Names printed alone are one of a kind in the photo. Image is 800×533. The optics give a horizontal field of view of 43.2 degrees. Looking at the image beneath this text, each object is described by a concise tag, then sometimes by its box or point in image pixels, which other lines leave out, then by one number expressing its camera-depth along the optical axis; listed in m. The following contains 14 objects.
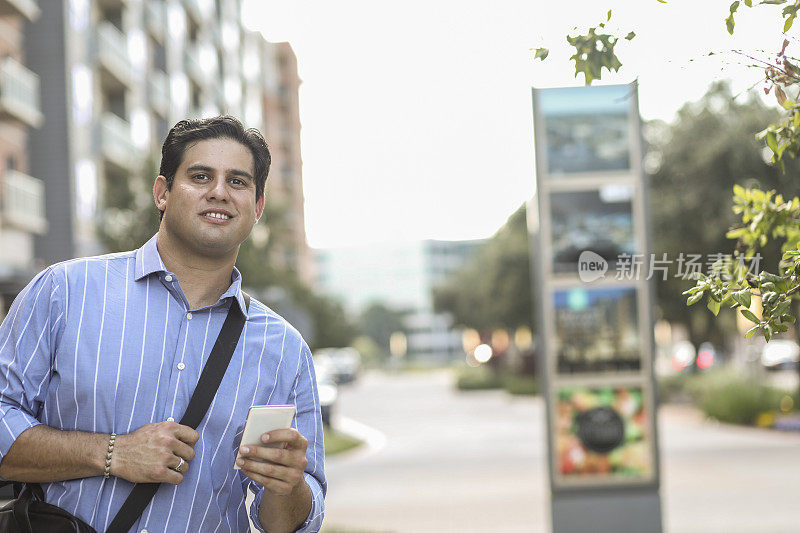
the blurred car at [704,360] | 33.66
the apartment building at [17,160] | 22.83
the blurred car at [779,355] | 38.75
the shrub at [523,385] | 35.29
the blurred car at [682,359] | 37.81
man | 2.44
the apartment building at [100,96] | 26.05
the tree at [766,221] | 2.84
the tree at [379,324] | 145.50
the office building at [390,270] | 181.62
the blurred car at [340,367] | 53.13
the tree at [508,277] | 40.00
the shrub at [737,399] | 20.00
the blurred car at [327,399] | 22.20
